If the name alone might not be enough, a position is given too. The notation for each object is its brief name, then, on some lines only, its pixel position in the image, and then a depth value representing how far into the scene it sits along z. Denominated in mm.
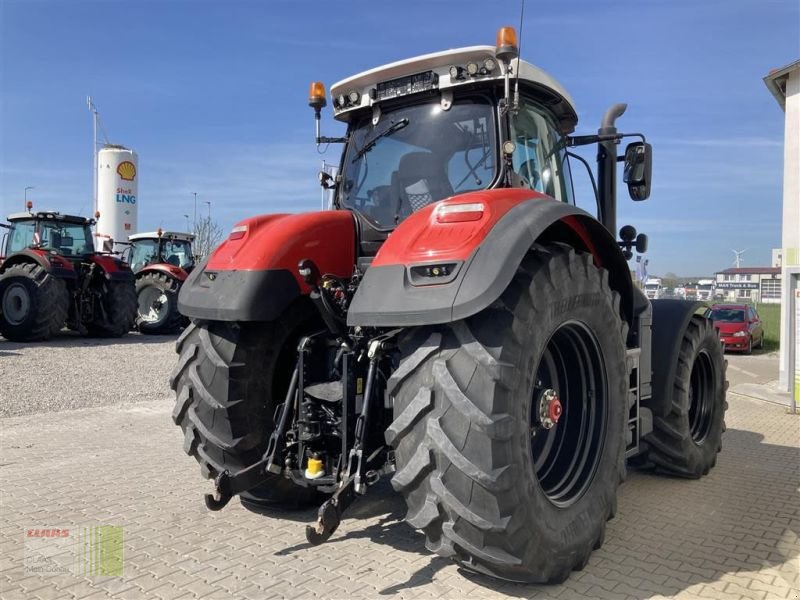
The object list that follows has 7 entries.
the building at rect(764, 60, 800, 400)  9461
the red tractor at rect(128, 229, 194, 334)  16219
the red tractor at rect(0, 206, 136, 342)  12672
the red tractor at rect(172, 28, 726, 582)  2537
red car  18500
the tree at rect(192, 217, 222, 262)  40625
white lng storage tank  25234
